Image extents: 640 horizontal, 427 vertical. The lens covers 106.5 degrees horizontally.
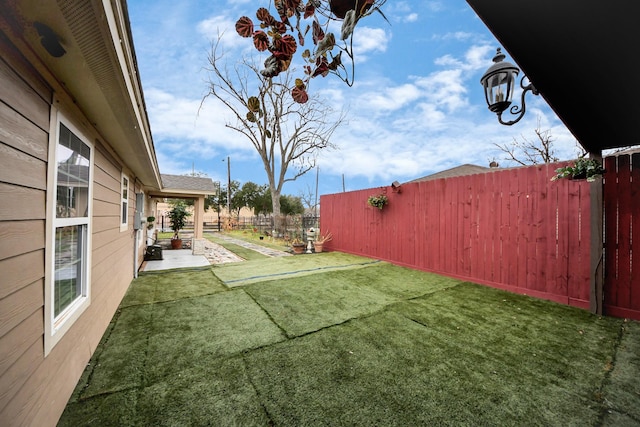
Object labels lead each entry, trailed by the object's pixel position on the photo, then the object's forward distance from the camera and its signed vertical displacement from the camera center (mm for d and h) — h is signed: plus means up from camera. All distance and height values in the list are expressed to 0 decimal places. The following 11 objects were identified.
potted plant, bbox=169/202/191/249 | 8922 -145
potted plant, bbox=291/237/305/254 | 7773 -1036
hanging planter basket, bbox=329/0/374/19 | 766 +718
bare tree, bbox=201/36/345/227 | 10859 +4097
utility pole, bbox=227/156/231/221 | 19208 +3822
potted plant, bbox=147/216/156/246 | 7180 -567
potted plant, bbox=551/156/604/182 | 2682 +532
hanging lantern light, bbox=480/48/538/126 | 2221 +1239
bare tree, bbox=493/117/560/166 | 9758 +2901
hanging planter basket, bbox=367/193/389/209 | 5984 +380
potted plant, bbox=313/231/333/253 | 8109 -871
